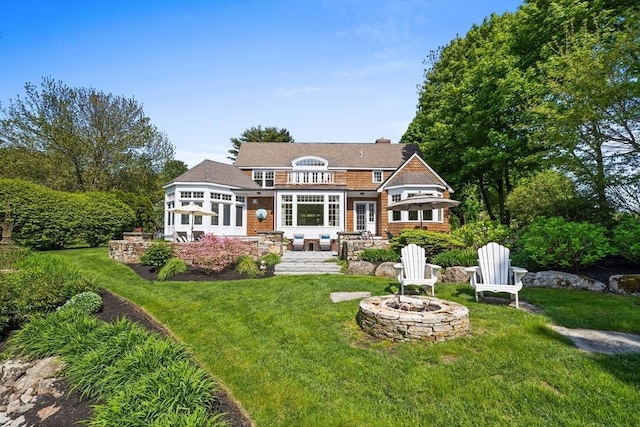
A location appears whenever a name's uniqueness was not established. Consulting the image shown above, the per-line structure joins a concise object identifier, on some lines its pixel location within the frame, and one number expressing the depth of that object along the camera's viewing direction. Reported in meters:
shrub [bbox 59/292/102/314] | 5.49
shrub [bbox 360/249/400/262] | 9.95
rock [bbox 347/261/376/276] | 9.50
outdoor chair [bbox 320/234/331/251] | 15.01
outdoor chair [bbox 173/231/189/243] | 15.14
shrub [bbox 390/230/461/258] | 10.09
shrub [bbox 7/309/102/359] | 4.15
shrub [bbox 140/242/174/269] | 9.80
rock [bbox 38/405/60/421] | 3.22
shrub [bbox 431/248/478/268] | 8.86
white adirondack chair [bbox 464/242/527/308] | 6.47
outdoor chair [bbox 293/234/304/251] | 14.76
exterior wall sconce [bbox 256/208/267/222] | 18.96
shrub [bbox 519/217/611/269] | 7.49
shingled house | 17.08
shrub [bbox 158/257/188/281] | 8.88
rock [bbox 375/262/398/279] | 9.12
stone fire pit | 4.25
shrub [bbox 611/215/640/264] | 7.33
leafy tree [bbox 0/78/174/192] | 21.03
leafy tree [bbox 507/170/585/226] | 9.83
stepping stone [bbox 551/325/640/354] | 3.80
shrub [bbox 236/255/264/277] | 9.33
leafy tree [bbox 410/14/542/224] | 15.24
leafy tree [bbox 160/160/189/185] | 41.66
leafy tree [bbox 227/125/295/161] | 41.88
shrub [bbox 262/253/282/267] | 10.50
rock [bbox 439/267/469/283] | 8.18
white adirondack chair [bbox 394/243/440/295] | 6.88
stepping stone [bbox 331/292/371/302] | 6.46
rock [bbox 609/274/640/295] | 6.57
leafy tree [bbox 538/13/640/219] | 8.26
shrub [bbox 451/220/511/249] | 10.80
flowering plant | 9.22
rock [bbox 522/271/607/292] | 6.97
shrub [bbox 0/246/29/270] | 8.17
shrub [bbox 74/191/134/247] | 15.47
